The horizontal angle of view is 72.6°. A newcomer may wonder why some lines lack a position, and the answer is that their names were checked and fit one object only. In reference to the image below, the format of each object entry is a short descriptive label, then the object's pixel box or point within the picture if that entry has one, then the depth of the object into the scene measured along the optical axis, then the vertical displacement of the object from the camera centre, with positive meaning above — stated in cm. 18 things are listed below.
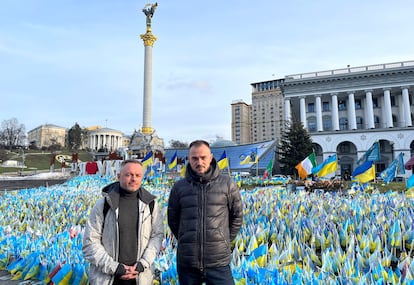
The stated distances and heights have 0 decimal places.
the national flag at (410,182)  867 -65
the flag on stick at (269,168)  2117 -45
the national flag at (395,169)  1201 -32
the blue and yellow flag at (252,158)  1912 +34
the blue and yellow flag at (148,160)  1700 +17
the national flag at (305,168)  1355 -29
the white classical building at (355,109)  3662 +758
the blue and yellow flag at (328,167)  1288 -24
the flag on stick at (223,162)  1465 +2
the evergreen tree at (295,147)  3144 +168
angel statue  4390 +2396
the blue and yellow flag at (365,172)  1135 -42
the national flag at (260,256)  367 -125
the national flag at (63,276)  355 -143
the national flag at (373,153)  1230 +38
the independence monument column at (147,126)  3988 +536
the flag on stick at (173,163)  1879 -3
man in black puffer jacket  250 -51
